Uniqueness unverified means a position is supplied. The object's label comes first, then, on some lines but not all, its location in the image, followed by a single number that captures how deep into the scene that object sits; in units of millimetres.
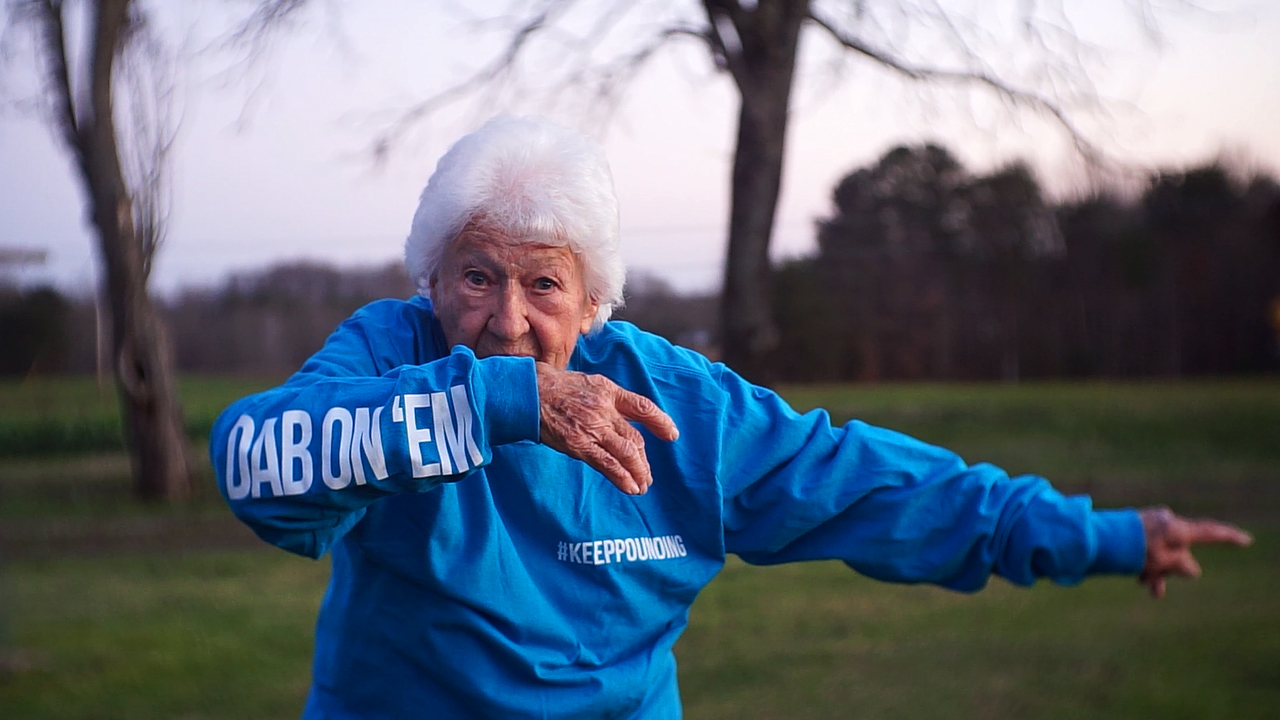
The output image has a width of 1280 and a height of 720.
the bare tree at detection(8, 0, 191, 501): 9328
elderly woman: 1370
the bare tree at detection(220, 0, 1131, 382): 6656
